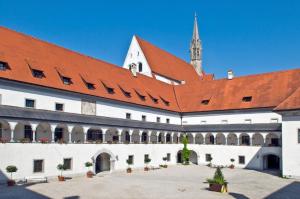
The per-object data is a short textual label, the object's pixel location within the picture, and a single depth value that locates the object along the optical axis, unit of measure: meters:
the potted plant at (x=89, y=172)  24.51
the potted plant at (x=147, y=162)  30.58
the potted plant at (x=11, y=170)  19.43
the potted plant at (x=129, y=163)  28.63
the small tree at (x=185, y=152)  36.70
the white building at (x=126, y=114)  22.24
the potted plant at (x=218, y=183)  18.38
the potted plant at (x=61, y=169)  22.14
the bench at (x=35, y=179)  20.96
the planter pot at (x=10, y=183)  19.41
